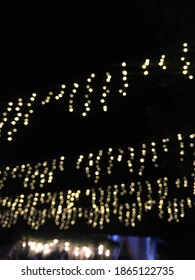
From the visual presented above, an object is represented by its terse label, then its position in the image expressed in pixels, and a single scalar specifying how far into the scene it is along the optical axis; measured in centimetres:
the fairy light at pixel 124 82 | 383
